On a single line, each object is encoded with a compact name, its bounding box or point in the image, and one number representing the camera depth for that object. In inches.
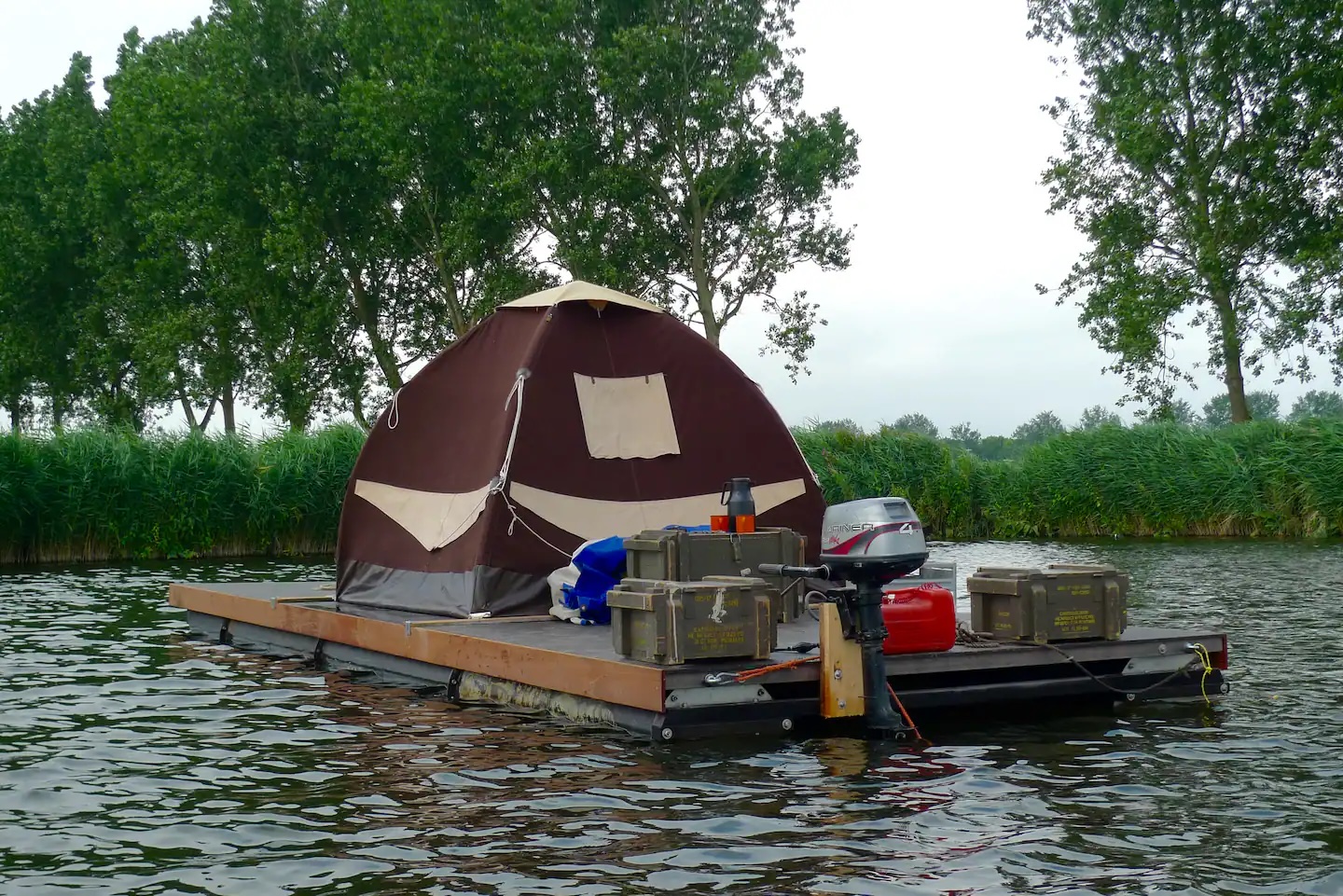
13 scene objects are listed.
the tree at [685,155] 1438.2
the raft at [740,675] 300.8
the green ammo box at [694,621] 298.2
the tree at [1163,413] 1510.5
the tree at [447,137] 1470.2
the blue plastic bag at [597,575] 400.8
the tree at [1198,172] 1379.2
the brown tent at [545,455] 436.1
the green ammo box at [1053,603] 340.8
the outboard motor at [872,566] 296.0
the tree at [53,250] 1847.9
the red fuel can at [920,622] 324.5
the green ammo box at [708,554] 365.1
